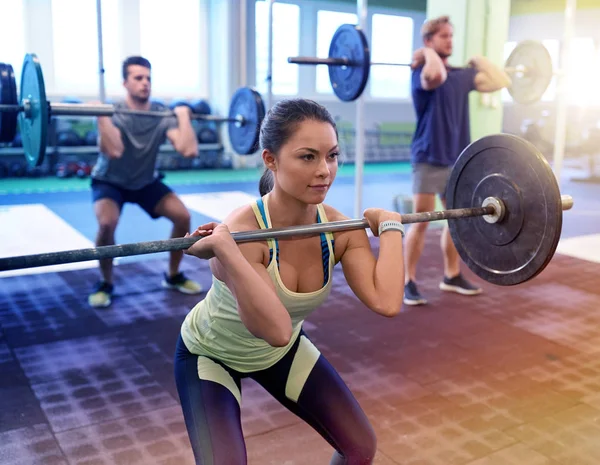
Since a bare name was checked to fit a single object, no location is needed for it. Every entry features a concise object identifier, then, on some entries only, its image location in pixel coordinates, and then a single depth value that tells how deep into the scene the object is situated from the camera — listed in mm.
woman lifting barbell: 1229
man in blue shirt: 3238
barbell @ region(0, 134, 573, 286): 1504
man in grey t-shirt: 3213
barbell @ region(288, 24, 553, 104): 3584
